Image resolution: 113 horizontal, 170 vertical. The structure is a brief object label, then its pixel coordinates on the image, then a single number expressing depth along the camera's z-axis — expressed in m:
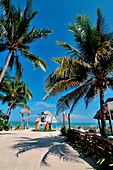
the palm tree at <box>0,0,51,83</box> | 12.40
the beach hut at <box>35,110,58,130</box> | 32.58
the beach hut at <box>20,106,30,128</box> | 34.50
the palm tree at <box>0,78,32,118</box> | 31.14
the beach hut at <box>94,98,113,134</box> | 8.46
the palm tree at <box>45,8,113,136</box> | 8.91
